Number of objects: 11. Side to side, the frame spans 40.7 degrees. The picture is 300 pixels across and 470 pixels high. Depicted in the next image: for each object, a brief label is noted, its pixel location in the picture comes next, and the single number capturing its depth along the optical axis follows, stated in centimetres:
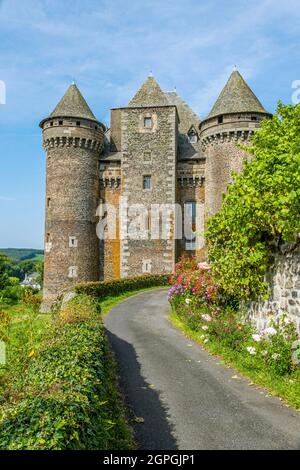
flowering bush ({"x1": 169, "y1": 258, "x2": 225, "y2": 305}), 1434
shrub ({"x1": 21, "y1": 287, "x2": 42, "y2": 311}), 1136
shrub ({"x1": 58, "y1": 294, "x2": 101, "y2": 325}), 1147
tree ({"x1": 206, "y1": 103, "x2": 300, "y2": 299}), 966
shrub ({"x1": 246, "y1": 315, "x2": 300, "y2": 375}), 912
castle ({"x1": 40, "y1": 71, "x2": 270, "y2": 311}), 3186
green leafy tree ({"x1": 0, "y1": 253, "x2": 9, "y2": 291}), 5085
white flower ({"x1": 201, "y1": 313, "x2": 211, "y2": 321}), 1340
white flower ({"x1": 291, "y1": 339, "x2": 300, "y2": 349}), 926
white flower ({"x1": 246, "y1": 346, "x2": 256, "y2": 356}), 991
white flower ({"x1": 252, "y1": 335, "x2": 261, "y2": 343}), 996
